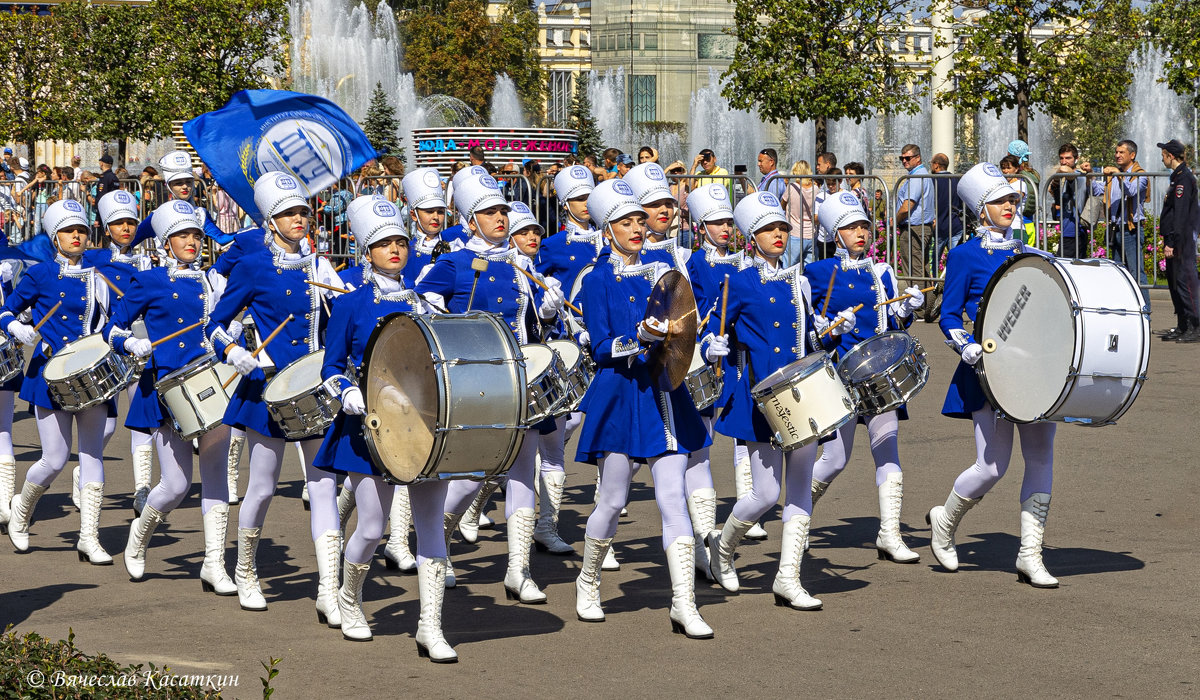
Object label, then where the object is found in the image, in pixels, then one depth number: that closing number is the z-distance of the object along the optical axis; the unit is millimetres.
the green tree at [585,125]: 59531
